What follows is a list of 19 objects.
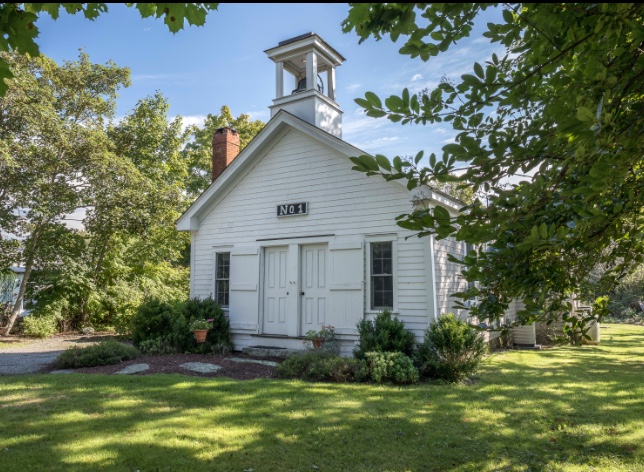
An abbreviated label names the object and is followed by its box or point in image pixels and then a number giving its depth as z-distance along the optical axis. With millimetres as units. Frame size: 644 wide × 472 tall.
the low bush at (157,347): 11389
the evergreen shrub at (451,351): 8875
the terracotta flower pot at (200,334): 11531
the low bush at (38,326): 15750
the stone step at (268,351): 11242
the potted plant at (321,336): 10594
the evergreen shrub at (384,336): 9352
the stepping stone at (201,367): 9336
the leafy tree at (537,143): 2352
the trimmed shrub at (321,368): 8617
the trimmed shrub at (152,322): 12125
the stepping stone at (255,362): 10305
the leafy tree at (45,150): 15000
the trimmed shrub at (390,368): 8398
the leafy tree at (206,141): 28500
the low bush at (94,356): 9633
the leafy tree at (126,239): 16938
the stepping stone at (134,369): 8898
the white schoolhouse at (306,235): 10336
